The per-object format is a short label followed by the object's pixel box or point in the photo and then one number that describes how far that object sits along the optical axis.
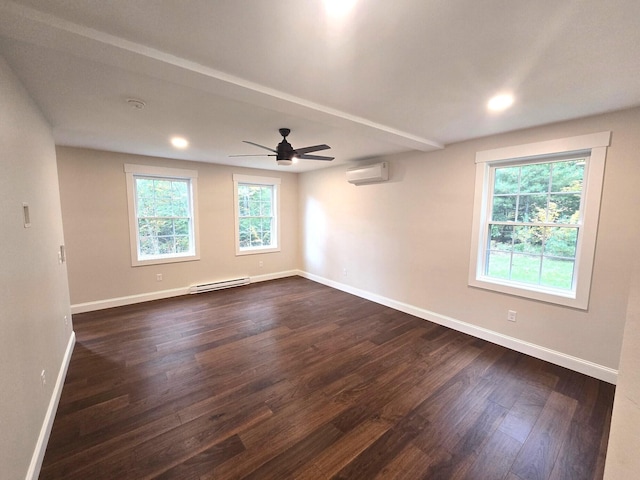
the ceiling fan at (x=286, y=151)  2.85
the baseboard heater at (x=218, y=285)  4.91
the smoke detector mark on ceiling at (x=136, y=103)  2.18
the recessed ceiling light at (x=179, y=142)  3.33
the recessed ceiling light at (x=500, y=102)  2.07
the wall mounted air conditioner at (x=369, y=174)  4.12
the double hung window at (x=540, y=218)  2.52
